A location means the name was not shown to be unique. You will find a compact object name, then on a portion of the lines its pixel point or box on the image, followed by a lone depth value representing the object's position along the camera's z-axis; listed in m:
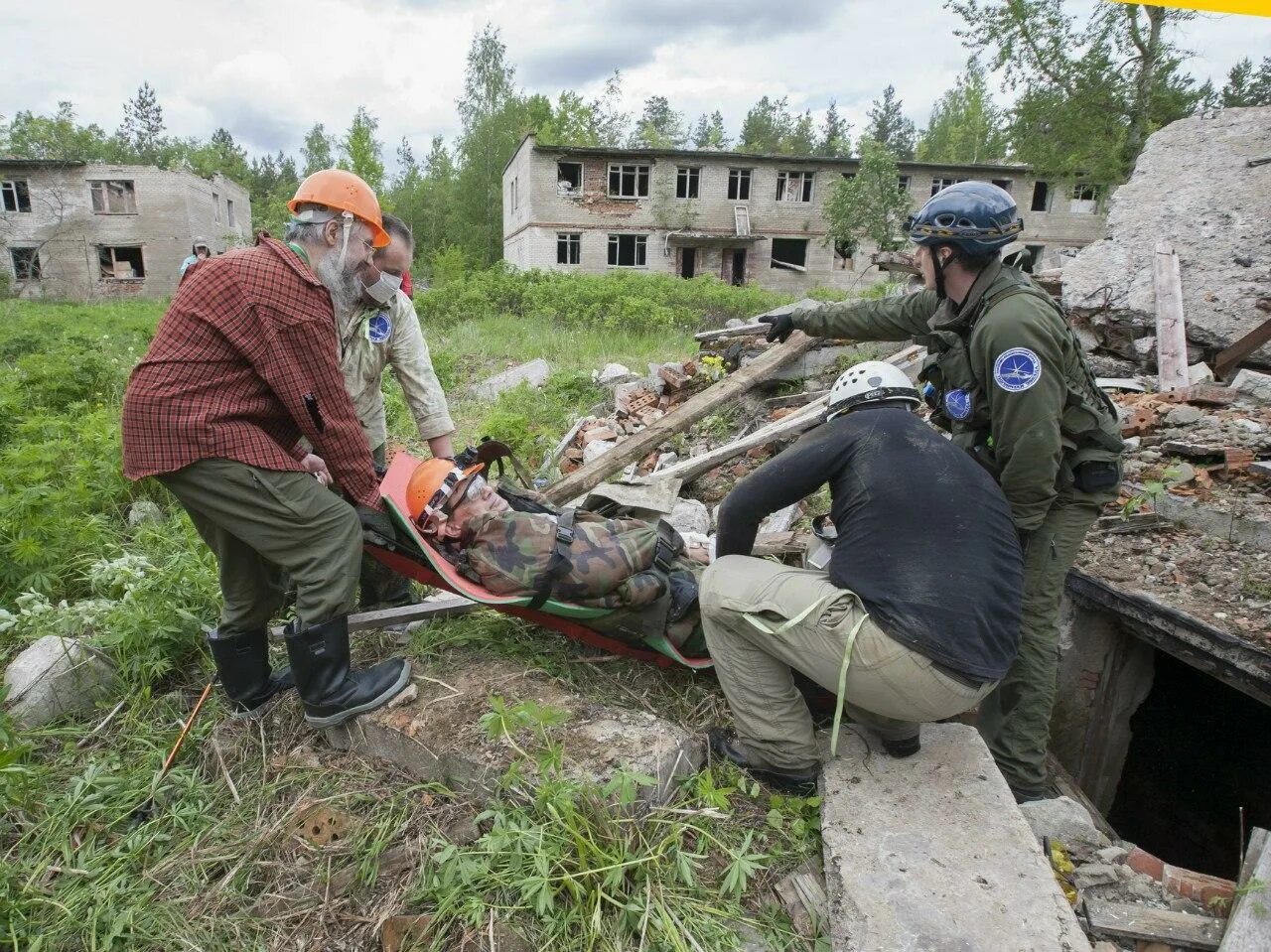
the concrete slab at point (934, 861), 1.99
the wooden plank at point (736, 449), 5.57
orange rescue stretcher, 2.90
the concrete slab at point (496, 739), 2.55
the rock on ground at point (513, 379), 9.27
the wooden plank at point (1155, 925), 2.22
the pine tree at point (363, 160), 26.98
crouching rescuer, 2.35
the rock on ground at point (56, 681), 3.13
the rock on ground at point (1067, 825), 2.56
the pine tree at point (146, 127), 50.75
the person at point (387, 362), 3.50
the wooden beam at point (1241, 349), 5.82
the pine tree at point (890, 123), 57.81
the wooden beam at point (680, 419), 5.27
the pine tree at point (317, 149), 47.06
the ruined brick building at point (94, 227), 27.91
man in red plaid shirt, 2.48
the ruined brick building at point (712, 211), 25.36
